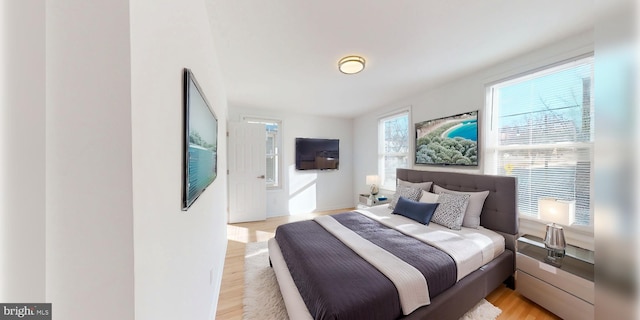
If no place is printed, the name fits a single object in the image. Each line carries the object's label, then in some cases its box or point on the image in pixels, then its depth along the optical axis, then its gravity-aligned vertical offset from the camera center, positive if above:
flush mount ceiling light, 2.24 +1.03
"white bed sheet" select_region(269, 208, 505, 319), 1.57 -0.80
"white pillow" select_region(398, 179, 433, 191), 2.99 -0.39
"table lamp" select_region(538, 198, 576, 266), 1.72 -0.52
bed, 1.31 -0.80
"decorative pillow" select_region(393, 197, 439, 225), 2.44 -0.63
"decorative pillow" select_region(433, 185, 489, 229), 2.34 -0.58
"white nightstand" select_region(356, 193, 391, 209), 4.01 -0.84
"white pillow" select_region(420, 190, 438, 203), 2.66 -0.50
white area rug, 1.71 -1.27
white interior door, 4.07 -0.26
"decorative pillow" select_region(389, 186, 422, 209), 2.90 -0.50
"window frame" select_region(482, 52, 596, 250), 1.85 +0.12
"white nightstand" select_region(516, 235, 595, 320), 1.55 -0.99
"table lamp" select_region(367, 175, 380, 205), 4.17 -0.47
